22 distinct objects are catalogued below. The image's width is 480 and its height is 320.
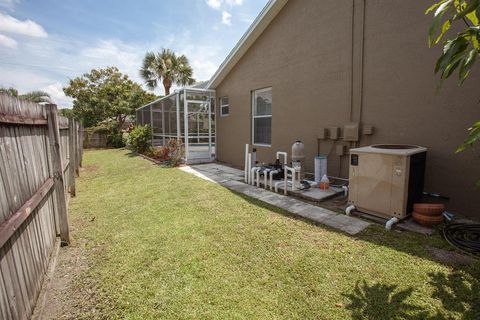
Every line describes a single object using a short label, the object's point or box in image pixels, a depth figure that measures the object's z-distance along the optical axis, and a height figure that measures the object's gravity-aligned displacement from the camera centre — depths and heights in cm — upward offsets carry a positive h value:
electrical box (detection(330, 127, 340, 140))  569 -17
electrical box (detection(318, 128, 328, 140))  596 -19
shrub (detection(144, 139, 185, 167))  987 -108
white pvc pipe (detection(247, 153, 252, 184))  655 -108
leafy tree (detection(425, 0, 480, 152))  124 +44
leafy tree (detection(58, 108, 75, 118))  2341 +203
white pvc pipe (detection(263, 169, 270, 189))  605 -127
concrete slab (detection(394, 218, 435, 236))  348 -155
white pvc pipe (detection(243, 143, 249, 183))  661 -119
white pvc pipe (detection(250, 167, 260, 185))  631 -121
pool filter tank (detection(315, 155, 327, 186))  584 -101
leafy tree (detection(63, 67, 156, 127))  2098 +306
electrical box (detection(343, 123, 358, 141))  532 -14
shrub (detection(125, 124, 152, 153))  1380 -57
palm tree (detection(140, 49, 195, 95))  2088 +528
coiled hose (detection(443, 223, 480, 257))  298 -154
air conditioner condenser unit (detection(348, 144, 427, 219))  368 -88
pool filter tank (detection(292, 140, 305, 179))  594 -69
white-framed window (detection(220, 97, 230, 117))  983 +87
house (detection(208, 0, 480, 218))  408 +86
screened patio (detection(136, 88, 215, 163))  1004 +32
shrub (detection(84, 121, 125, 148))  1947 -50
